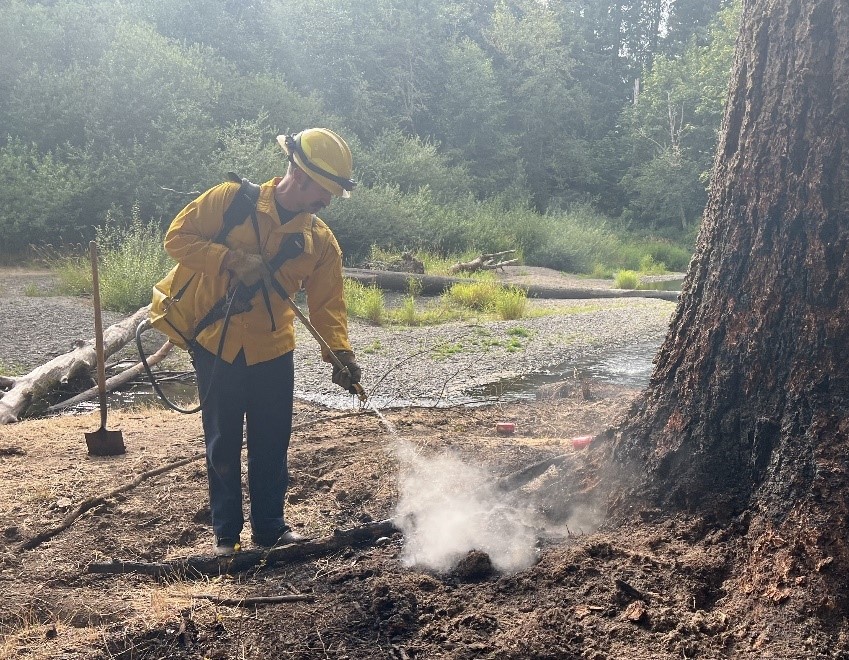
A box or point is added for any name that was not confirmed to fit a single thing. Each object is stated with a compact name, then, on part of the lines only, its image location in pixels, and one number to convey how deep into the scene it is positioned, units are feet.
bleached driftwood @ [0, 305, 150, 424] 22.02
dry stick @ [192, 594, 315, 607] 9.47
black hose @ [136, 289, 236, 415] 10.59
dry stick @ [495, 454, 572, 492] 12.18
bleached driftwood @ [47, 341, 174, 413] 19.19
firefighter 10.48
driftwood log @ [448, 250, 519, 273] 59.26
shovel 16.30
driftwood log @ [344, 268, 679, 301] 49.29
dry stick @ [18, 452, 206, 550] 12.14
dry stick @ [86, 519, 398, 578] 10.77
